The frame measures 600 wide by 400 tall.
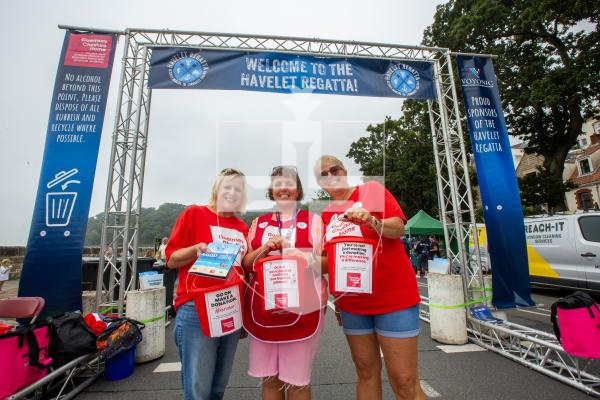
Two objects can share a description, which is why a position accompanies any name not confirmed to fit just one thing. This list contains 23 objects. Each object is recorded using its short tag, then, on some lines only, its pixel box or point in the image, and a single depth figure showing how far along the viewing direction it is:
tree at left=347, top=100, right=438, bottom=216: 21.08
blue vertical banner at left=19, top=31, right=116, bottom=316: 4.01
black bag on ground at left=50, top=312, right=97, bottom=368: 2.96
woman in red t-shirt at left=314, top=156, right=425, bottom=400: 1.75
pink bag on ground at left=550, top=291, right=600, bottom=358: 2.77
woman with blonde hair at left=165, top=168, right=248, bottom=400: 1.80
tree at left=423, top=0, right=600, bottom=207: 12.34
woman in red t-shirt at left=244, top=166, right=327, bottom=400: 1.68
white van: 6.83
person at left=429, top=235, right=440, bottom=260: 14.49
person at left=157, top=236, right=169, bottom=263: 9.22
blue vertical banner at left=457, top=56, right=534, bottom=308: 4.77
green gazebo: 14.61
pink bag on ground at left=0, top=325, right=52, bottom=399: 2.38
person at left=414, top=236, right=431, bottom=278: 13.84
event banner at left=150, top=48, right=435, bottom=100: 5.15
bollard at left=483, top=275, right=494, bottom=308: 5.06
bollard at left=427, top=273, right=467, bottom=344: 4.45
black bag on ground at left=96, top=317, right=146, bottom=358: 3.35
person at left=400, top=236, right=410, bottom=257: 16.64
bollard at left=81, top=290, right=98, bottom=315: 4.68
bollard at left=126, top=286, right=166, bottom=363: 4.02
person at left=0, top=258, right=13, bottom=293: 9.80
